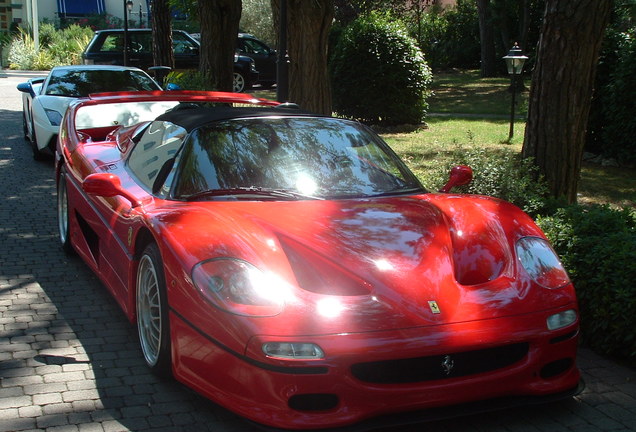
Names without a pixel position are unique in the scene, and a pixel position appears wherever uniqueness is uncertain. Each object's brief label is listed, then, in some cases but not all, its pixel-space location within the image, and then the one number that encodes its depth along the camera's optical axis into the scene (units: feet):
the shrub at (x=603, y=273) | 14.60
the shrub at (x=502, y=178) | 21.72
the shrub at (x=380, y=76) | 53.31
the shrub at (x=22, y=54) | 114.42
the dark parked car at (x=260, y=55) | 84.17
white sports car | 35.73
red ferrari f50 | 10.76
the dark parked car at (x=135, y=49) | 70.90
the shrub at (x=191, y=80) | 43.93
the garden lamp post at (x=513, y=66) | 46.42
